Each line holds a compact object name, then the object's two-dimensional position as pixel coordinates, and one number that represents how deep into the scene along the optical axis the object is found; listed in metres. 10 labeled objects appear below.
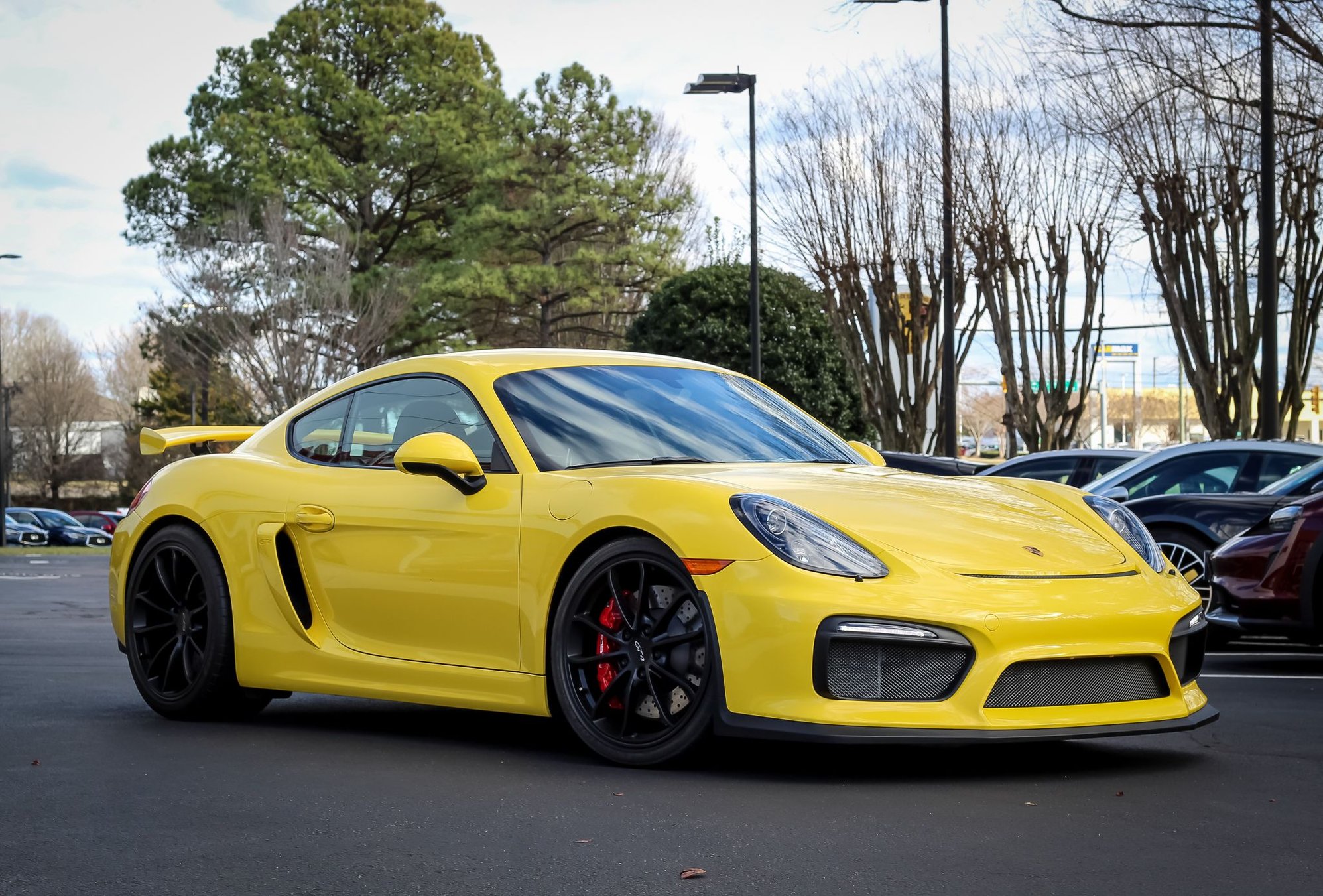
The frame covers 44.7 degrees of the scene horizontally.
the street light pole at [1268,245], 15.24
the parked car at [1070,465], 14.30
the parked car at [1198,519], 11.27
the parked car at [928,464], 16.16
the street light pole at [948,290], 22.30
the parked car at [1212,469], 12.12
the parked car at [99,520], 61.22
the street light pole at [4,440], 47.03
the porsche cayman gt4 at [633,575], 4.78
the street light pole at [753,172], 25.00
